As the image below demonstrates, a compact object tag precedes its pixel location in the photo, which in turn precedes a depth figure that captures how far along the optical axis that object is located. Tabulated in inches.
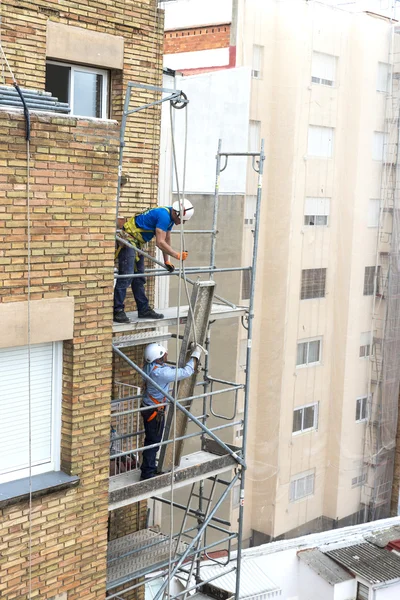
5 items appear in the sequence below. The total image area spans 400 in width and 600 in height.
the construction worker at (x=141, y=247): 412.2
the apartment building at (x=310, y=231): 861.8
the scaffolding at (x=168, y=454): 411.8
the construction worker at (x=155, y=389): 405.7
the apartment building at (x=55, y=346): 336.2
